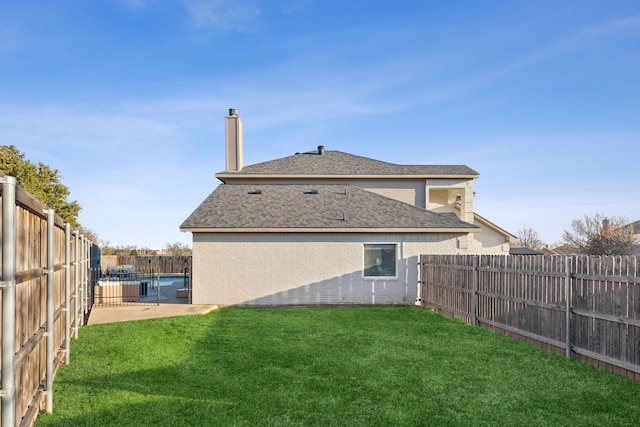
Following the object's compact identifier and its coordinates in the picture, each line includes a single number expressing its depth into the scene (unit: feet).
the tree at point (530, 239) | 208.95
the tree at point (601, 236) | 129.80
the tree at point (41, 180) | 96.84
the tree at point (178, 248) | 148.55
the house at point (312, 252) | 49.26
